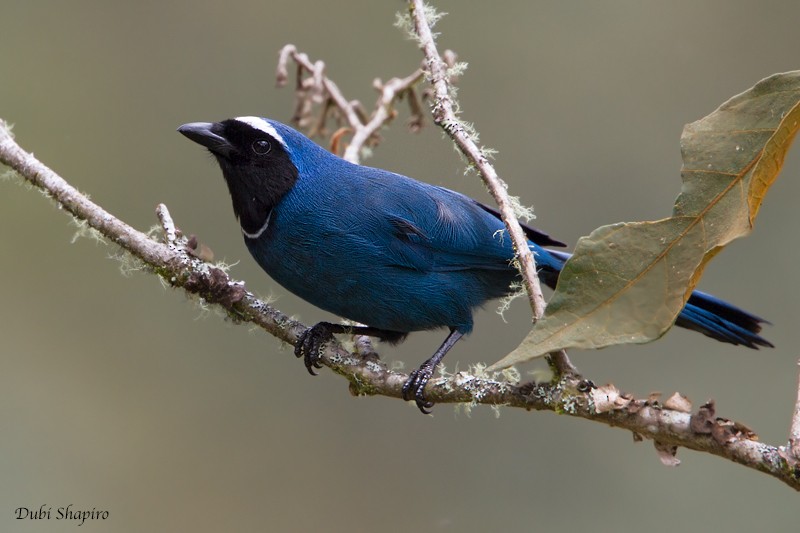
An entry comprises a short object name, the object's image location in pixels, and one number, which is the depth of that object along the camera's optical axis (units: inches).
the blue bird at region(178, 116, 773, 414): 313.3
